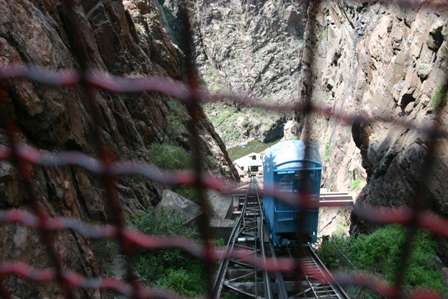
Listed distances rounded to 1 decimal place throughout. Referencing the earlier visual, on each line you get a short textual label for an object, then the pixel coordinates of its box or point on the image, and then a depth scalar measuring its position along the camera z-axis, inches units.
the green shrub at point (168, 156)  521.3
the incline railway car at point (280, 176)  311.9
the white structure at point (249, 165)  1228.6
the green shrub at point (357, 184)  725.3
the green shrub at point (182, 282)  306.7
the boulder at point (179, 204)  404.2
